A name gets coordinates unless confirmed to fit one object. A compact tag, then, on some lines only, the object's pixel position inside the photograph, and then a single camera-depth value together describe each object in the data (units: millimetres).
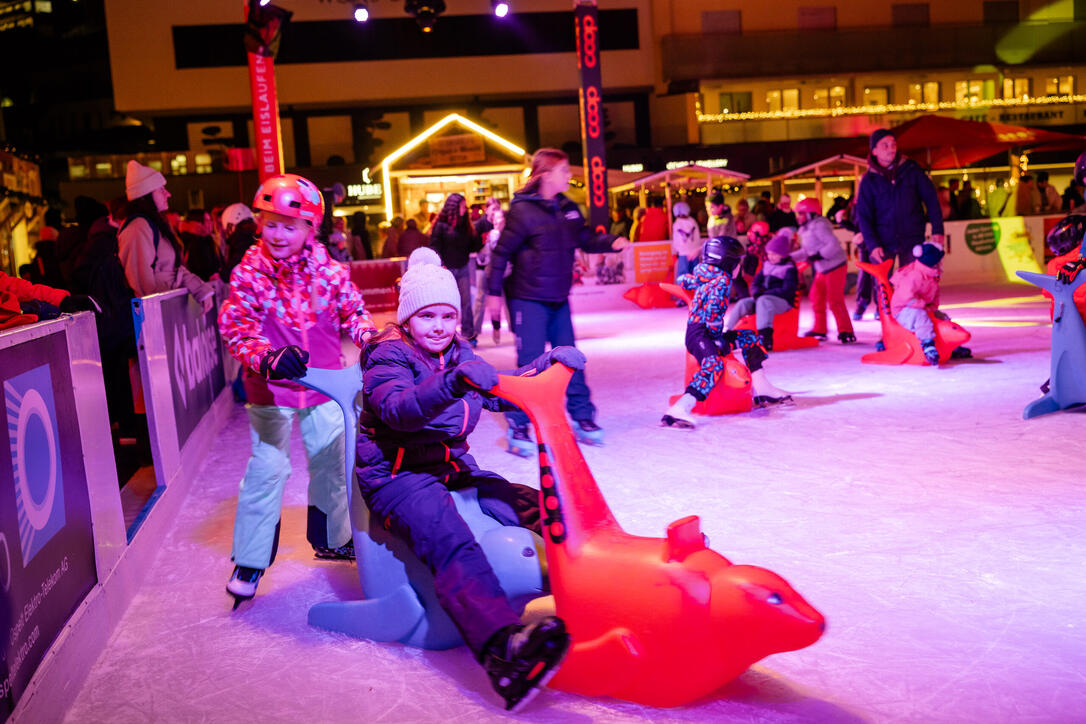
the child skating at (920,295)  7309
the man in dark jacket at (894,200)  7840
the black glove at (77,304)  3670
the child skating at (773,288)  8477
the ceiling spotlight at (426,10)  14266
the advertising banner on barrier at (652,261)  15328
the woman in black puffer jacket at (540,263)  5332
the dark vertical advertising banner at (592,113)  14648
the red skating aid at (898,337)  7492
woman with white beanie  5660
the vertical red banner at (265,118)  13609
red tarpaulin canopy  17250
